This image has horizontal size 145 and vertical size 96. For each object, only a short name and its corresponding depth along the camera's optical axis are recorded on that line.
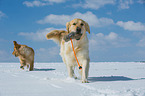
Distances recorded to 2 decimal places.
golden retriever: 4.33
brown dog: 10.02
